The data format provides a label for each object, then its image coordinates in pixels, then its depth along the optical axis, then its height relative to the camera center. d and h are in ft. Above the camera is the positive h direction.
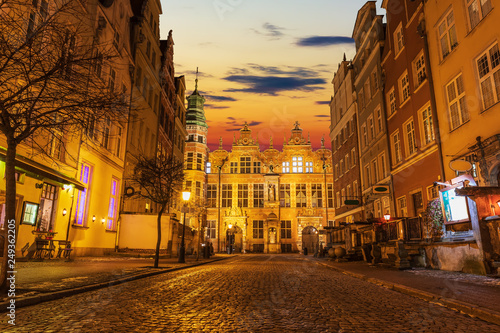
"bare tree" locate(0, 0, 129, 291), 21.57 +9.75
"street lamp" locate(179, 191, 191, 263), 64.76 -1.32
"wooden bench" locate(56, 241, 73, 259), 54.62 -0.48
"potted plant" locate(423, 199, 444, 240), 45.62 +3.54
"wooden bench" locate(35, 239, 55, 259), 50.11 -0.31
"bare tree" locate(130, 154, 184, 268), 71.67 +14.79
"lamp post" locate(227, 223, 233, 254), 181.59 +5.01
